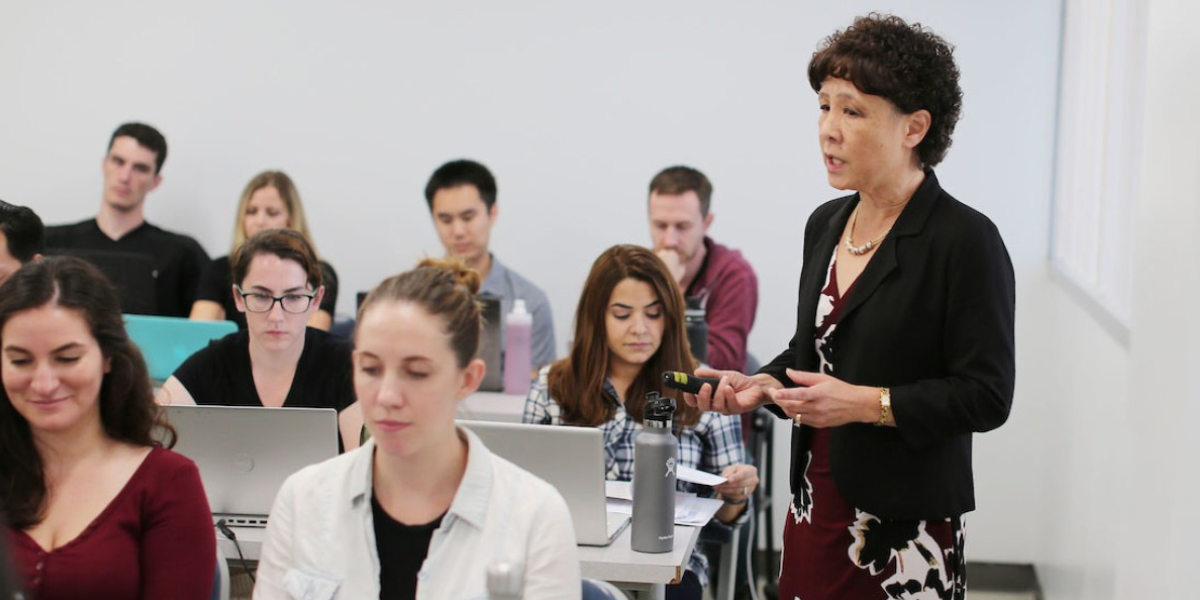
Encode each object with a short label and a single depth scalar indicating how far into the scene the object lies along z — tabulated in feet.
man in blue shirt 15.07
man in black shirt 16.07
